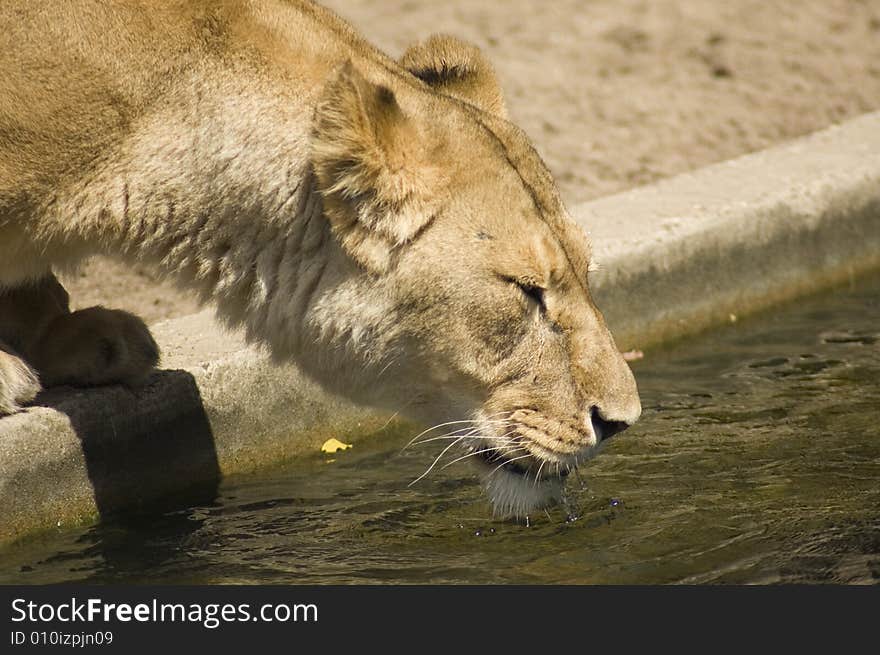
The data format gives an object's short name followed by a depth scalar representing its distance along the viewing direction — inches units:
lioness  318.0
